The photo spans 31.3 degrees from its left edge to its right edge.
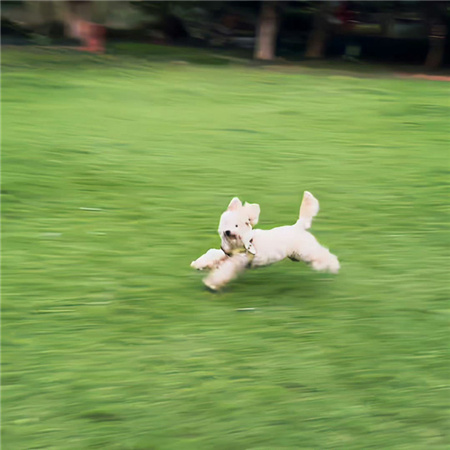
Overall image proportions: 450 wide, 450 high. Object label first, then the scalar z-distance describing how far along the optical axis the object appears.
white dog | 4.22
